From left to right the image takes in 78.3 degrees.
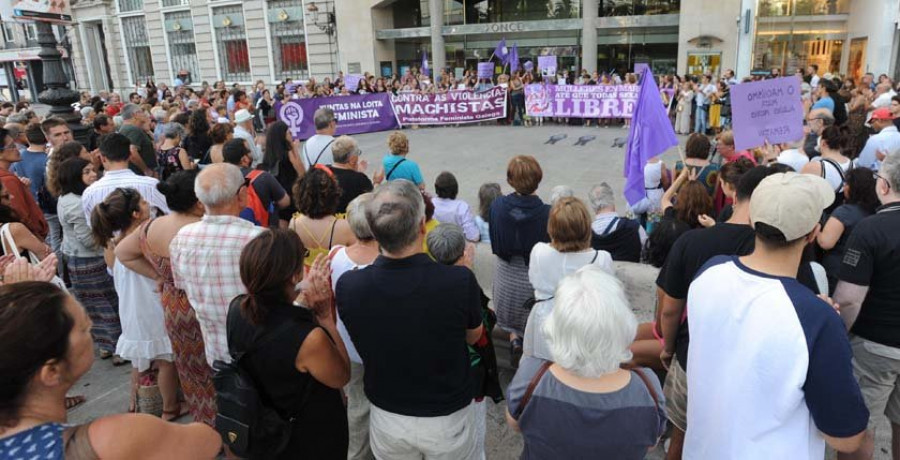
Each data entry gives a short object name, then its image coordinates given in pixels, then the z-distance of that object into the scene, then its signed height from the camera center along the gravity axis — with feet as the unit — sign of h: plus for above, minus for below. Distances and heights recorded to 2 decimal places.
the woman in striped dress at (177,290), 10.82 -3.57
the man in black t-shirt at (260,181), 16.24 -2.46
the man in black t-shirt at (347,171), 16.29 -2.32
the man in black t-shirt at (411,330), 7.23 -3.14
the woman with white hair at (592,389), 5.89 -3.27
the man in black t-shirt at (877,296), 8.50 -3.48
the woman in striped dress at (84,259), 14.15 -3.95
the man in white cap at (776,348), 6.03 -3.04
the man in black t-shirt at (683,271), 8.56 -2.96
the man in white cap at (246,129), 24.25 -1.57
